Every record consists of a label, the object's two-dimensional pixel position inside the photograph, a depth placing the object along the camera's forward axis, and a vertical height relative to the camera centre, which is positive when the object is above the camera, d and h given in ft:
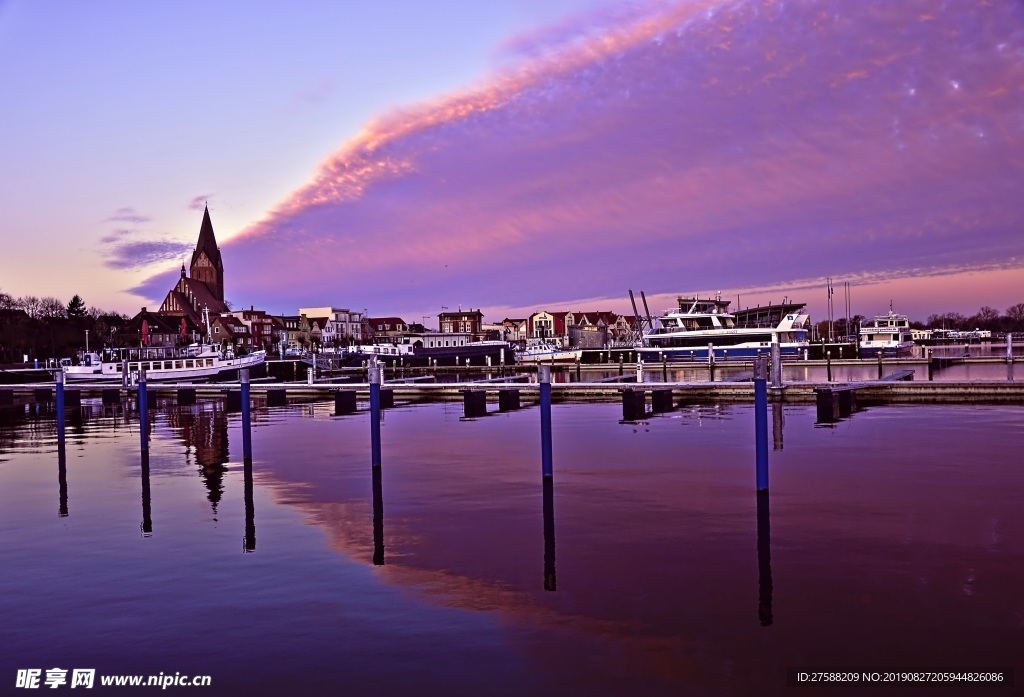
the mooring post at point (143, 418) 81.74 -5.53
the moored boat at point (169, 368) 232.73 -1.76
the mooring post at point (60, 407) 91.56 -4.71
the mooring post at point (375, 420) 65.41 -4.87
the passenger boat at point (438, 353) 384.06 +1.61
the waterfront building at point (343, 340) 619.26 +13.54
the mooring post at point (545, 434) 58.85 -5.63
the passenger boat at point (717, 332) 279.08 +5.77
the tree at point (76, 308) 509.35 +33.91
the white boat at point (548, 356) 352.49 -1.32
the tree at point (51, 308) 474.16 +31.97
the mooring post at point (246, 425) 74.12 -5.72
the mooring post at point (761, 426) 51.62 -4.72
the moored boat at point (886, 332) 343.57 +5.92
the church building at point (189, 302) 600.80 +43.76
